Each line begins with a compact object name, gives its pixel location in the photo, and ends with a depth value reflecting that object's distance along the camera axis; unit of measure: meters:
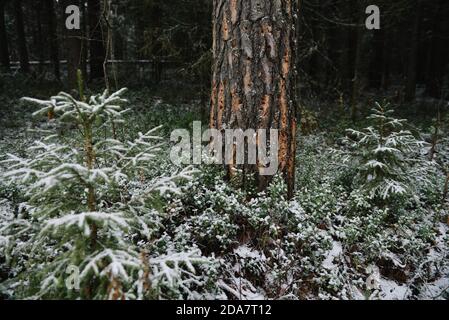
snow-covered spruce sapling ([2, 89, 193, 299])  2.49
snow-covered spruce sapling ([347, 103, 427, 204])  4.86
